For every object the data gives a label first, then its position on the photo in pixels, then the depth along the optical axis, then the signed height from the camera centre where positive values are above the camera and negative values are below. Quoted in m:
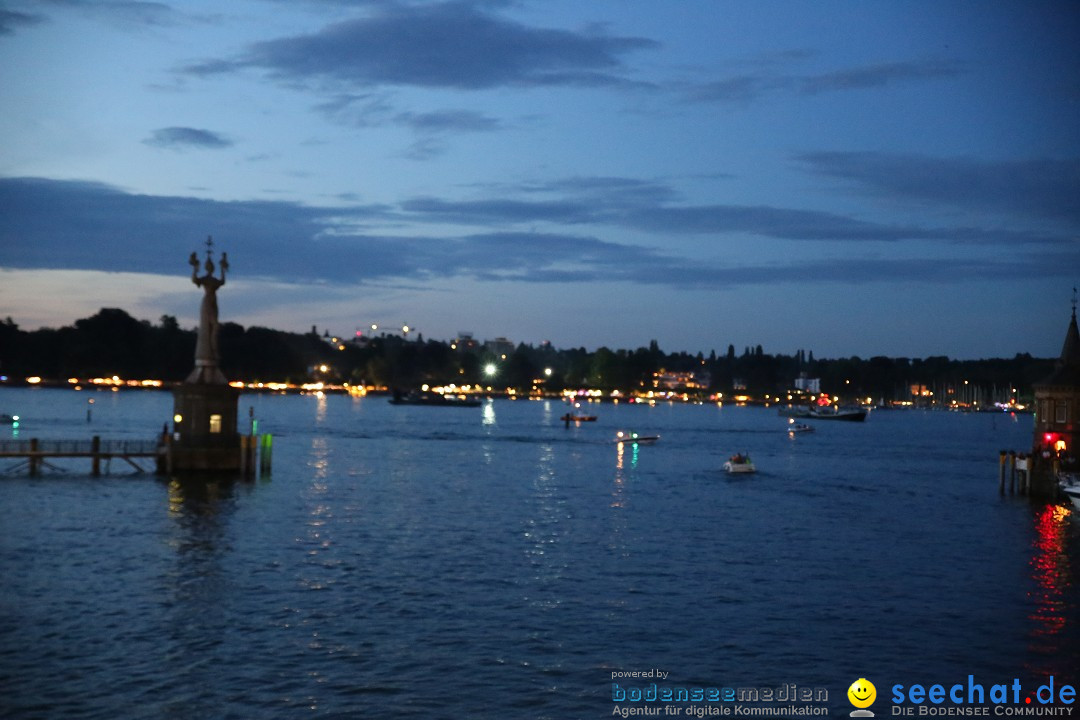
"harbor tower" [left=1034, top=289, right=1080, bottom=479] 62.22 -1.20
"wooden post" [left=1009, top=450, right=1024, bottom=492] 66.19 -4.45
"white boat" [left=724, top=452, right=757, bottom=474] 81.50 -5.46
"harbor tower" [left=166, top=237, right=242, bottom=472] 59.06 -1.79
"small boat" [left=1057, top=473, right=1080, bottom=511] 55.78 -4.53
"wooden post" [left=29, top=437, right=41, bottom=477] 59.66 -4.52
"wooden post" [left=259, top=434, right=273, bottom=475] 66.82 -4.42
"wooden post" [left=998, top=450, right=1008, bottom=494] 68.36 -5.02
